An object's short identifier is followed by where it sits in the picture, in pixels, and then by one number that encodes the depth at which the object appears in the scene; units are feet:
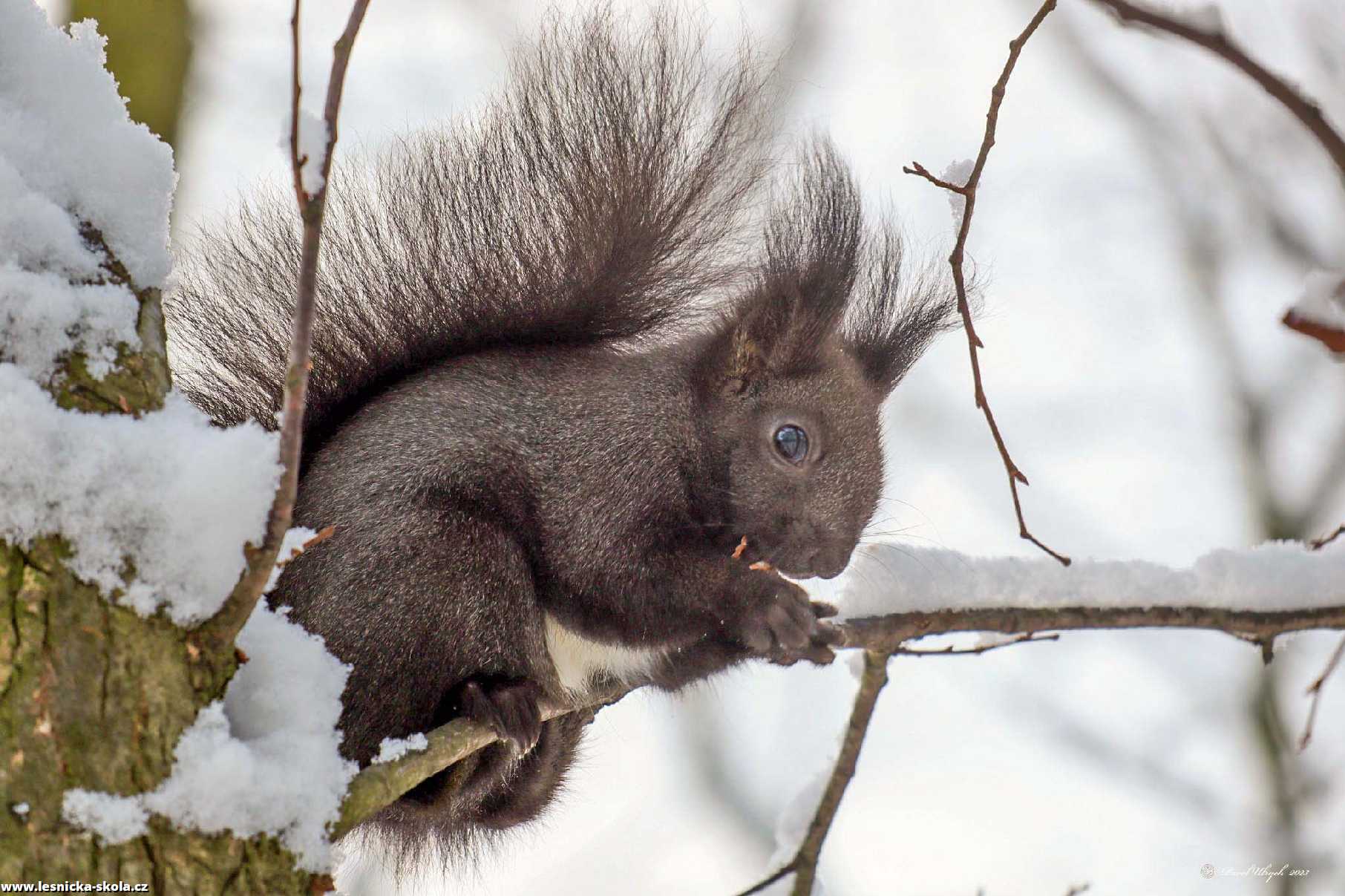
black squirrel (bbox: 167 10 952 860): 15.60
